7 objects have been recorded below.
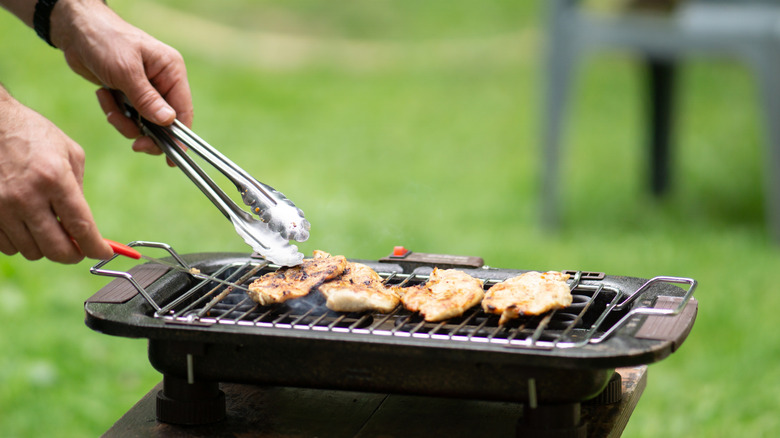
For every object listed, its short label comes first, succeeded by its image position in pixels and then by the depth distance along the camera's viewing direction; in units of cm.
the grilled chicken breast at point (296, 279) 219
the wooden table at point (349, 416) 218
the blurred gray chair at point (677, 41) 534
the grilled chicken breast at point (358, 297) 217
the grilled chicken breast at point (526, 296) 210
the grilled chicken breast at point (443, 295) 213
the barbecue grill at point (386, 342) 189
